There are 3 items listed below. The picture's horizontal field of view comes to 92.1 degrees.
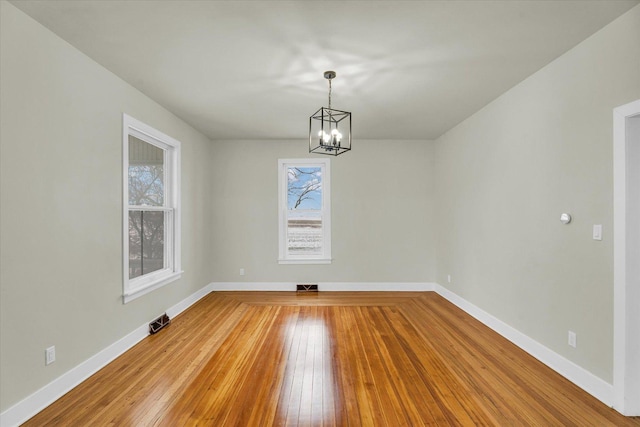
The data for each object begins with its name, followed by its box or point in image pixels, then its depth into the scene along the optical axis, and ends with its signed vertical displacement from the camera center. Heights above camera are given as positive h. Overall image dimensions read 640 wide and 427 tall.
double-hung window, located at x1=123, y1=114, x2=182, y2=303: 3.21 +0.06
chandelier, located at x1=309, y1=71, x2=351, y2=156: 2.85 +1.29
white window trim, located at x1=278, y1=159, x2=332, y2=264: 5.50 -0.04
